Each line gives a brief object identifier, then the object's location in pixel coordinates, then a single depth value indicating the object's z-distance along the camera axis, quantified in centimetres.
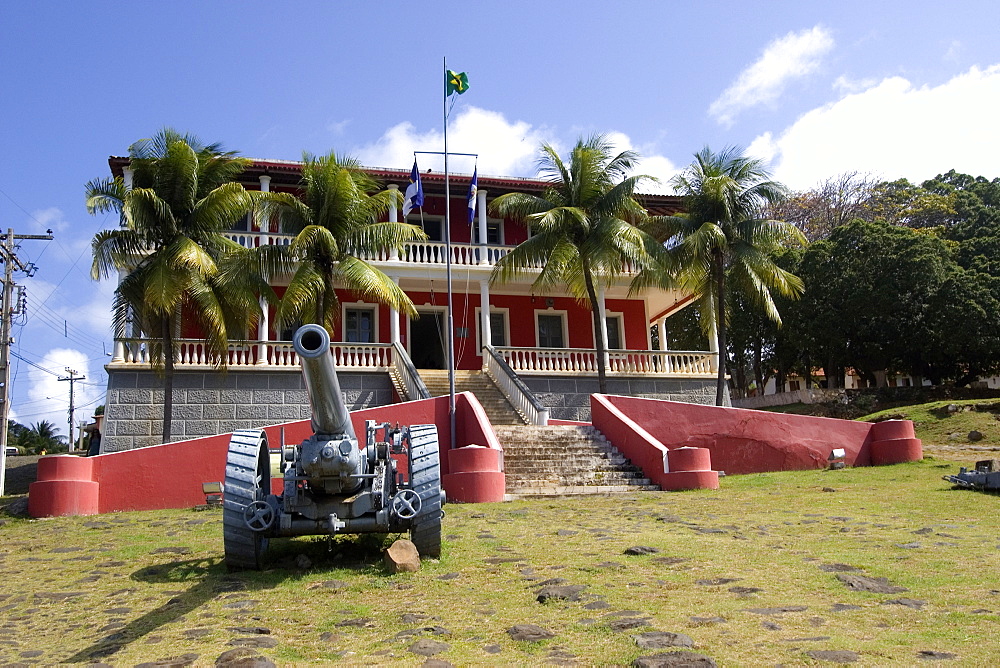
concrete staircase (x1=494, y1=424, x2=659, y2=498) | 1406
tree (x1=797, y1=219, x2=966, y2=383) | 3086
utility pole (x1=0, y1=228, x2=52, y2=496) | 2094
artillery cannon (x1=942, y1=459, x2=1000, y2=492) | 1180
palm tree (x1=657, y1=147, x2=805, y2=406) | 2112
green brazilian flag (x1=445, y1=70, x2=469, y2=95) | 1800
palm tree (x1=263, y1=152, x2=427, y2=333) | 1756
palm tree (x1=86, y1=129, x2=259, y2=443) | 1616
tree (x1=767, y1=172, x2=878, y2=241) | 3847
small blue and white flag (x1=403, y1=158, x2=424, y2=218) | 1872
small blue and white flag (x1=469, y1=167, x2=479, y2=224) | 1908
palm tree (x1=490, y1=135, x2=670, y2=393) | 2005
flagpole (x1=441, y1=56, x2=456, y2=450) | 1530
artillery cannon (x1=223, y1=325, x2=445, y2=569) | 728
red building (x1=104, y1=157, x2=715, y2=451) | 1941
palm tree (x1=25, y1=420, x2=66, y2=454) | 4988
